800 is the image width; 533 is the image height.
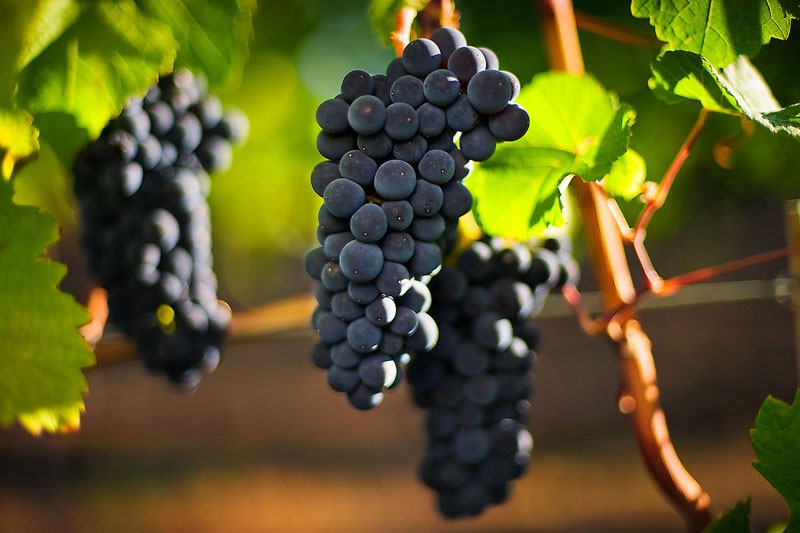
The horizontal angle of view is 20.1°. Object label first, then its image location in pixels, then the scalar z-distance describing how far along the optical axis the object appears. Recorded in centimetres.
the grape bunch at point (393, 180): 81
